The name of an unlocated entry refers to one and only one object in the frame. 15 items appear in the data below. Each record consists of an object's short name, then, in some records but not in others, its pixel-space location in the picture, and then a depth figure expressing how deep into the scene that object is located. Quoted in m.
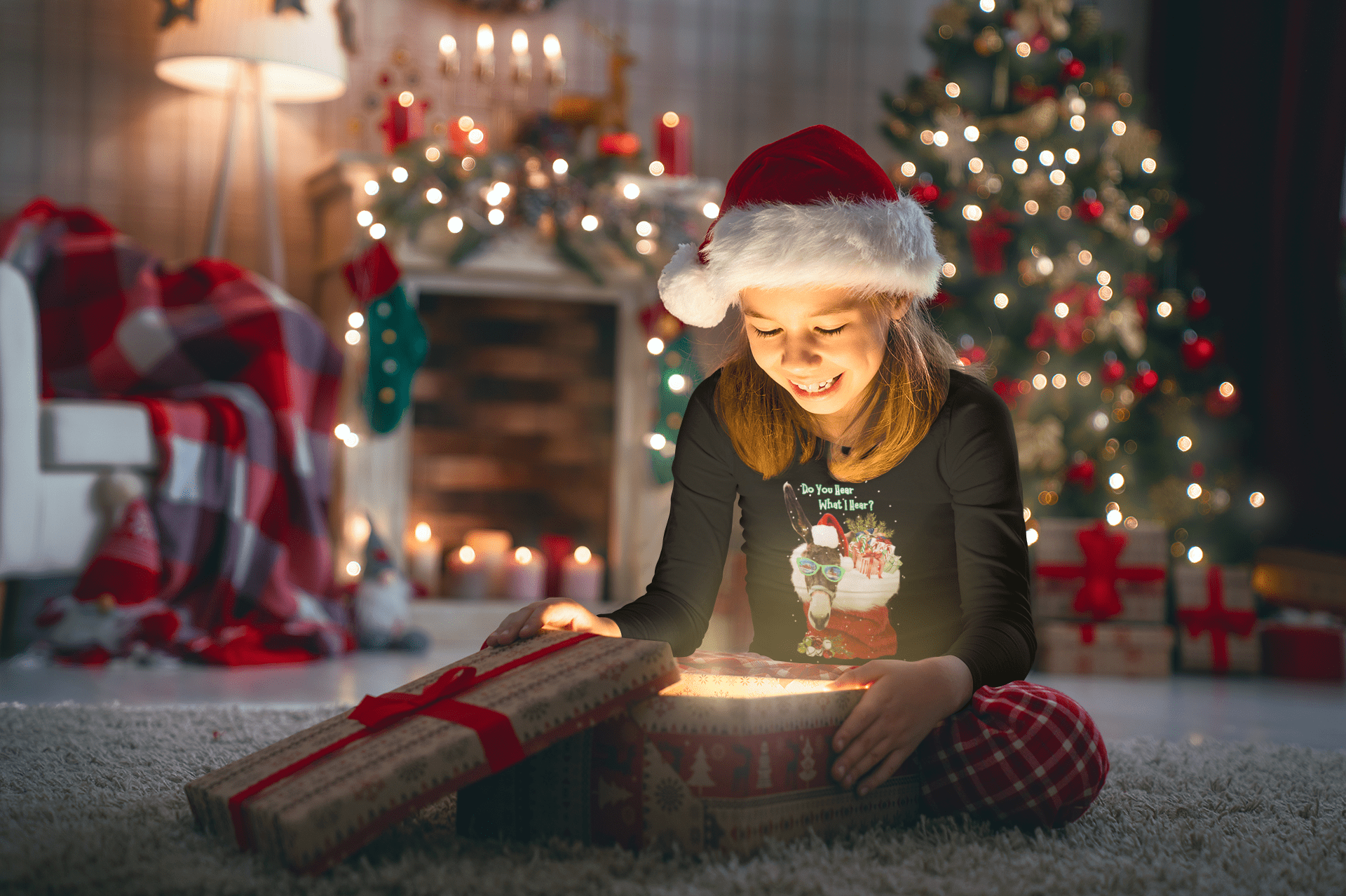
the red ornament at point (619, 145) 2.92
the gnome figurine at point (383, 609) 2.43
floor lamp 2.74
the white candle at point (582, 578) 2.89
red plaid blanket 2.31
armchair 2.04
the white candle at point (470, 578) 2.82
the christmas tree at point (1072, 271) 2.82
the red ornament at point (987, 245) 2.82
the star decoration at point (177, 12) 2.78
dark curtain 3.04
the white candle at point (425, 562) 2.82
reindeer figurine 3.00
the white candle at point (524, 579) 2.84
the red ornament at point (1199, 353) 2.92
